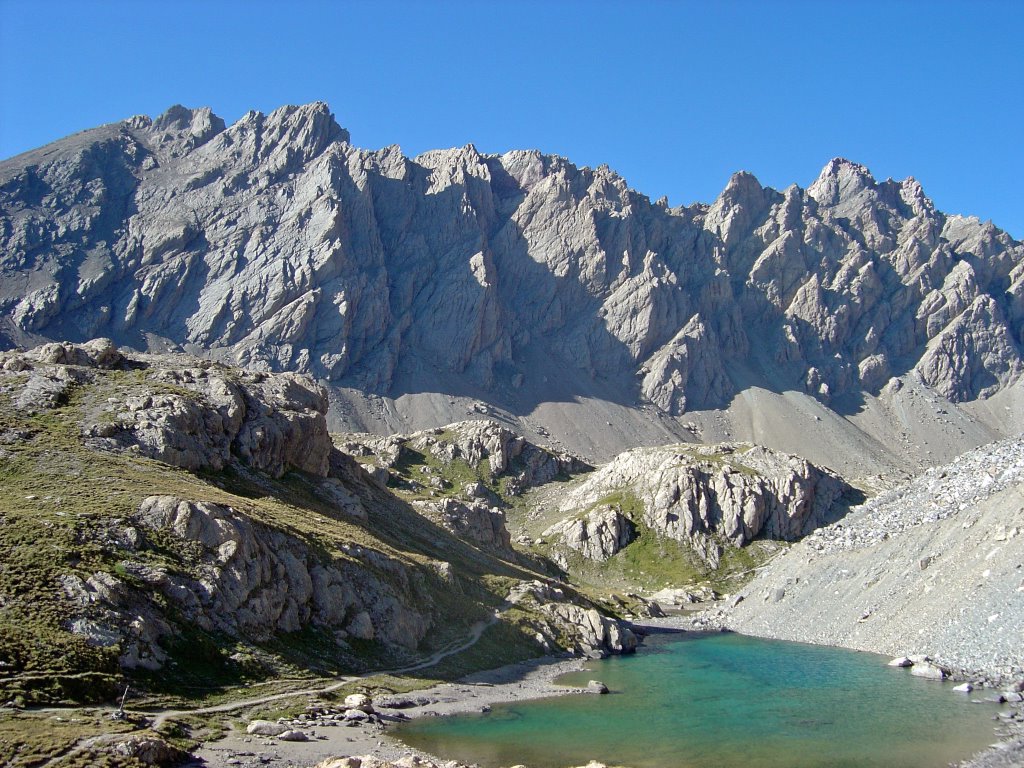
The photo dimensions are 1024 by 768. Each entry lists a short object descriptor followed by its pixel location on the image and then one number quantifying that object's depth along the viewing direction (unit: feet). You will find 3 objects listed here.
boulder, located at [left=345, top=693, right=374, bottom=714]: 152.25
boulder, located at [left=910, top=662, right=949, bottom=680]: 189.47
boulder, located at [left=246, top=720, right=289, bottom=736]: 128.47
